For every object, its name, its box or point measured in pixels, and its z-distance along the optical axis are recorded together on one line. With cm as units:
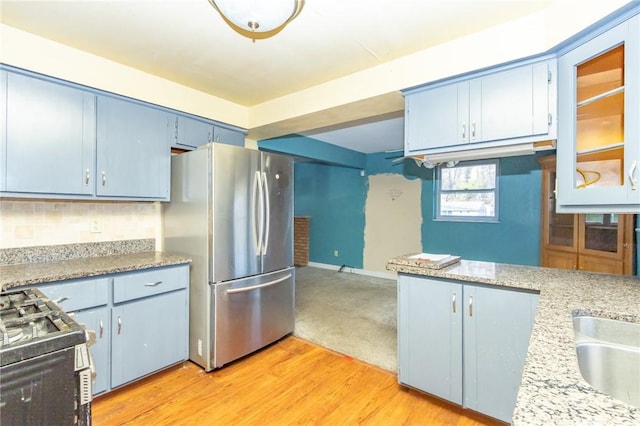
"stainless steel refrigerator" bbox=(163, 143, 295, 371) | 234
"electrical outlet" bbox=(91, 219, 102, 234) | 243
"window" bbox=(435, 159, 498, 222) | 434
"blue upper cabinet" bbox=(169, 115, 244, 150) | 263
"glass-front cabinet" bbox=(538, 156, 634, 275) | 254
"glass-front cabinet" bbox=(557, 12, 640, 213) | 133
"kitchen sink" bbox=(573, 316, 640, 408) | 99
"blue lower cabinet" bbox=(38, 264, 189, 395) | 188
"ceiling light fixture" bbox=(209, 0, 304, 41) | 141
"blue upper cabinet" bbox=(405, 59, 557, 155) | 171
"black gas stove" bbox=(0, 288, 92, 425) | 89
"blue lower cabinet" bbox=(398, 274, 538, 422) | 166
